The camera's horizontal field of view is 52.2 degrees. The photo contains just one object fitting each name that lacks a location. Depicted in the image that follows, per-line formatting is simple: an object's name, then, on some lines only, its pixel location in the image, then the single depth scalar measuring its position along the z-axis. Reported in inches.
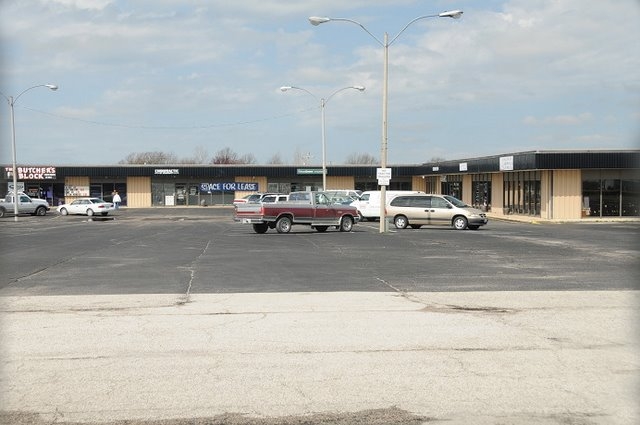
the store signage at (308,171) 2862.2
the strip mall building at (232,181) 2206.0
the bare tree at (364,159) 5769.7
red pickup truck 1159.6
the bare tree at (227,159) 5319.9
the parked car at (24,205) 2069.4
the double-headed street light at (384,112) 1198.3
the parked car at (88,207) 2128.4
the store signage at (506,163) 1838.1
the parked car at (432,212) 1314.0
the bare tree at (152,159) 5142.7
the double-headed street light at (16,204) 1799.3
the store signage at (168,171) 2844.5
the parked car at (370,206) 1696.6
